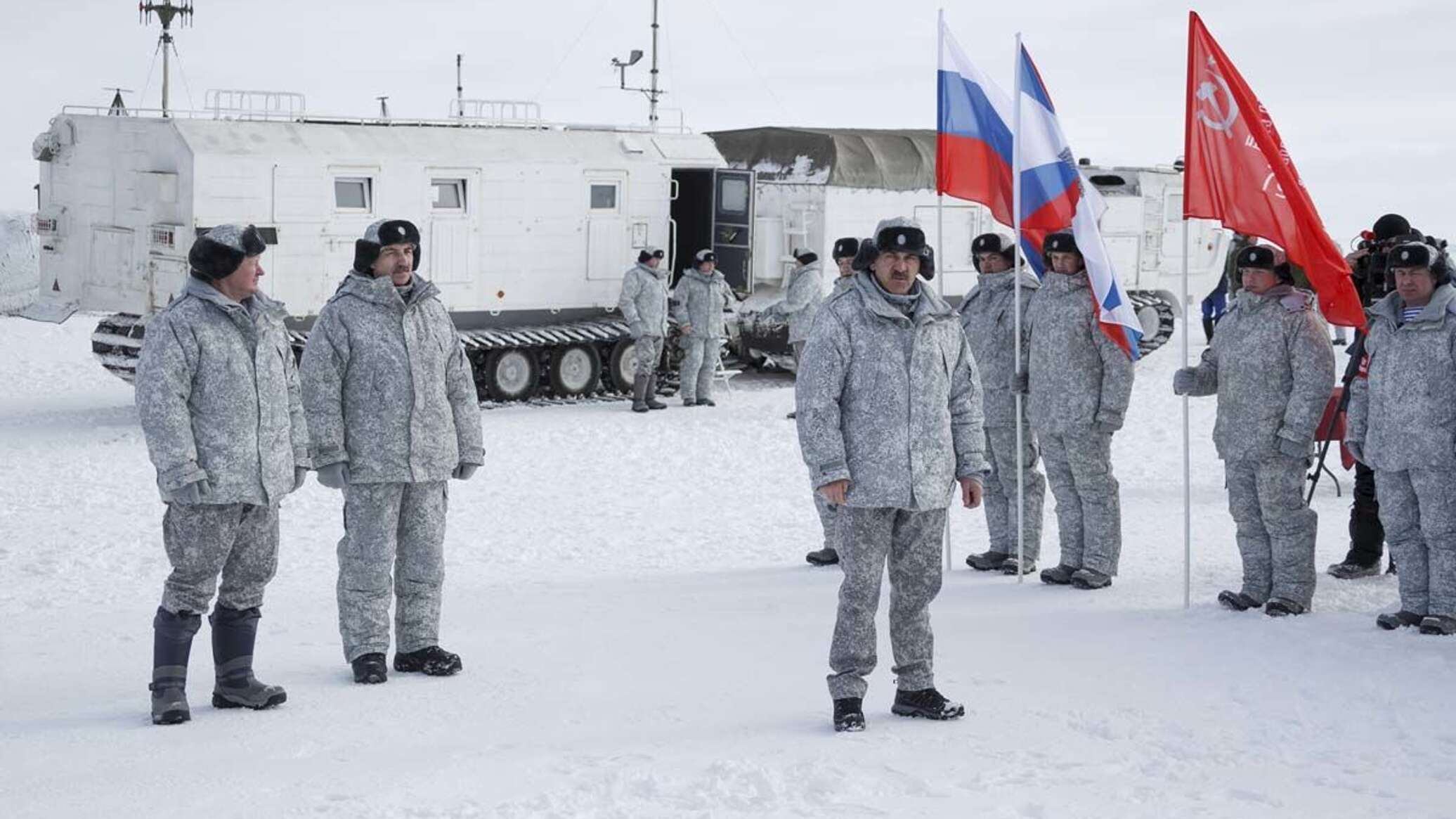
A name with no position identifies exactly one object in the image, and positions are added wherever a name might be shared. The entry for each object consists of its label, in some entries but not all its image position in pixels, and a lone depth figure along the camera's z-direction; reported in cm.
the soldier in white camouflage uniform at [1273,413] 853
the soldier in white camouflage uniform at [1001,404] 999
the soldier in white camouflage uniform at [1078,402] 932
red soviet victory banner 866
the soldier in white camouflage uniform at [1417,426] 808
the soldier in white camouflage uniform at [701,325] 1850
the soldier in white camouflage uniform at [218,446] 658
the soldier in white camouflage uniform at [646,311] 1838
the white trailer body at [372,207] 1686
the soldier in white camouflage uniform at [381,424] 723
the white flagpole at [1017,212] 948
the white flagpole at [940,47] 1014
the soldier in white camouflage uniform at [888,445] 663
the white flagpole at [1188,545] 877
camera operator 962
